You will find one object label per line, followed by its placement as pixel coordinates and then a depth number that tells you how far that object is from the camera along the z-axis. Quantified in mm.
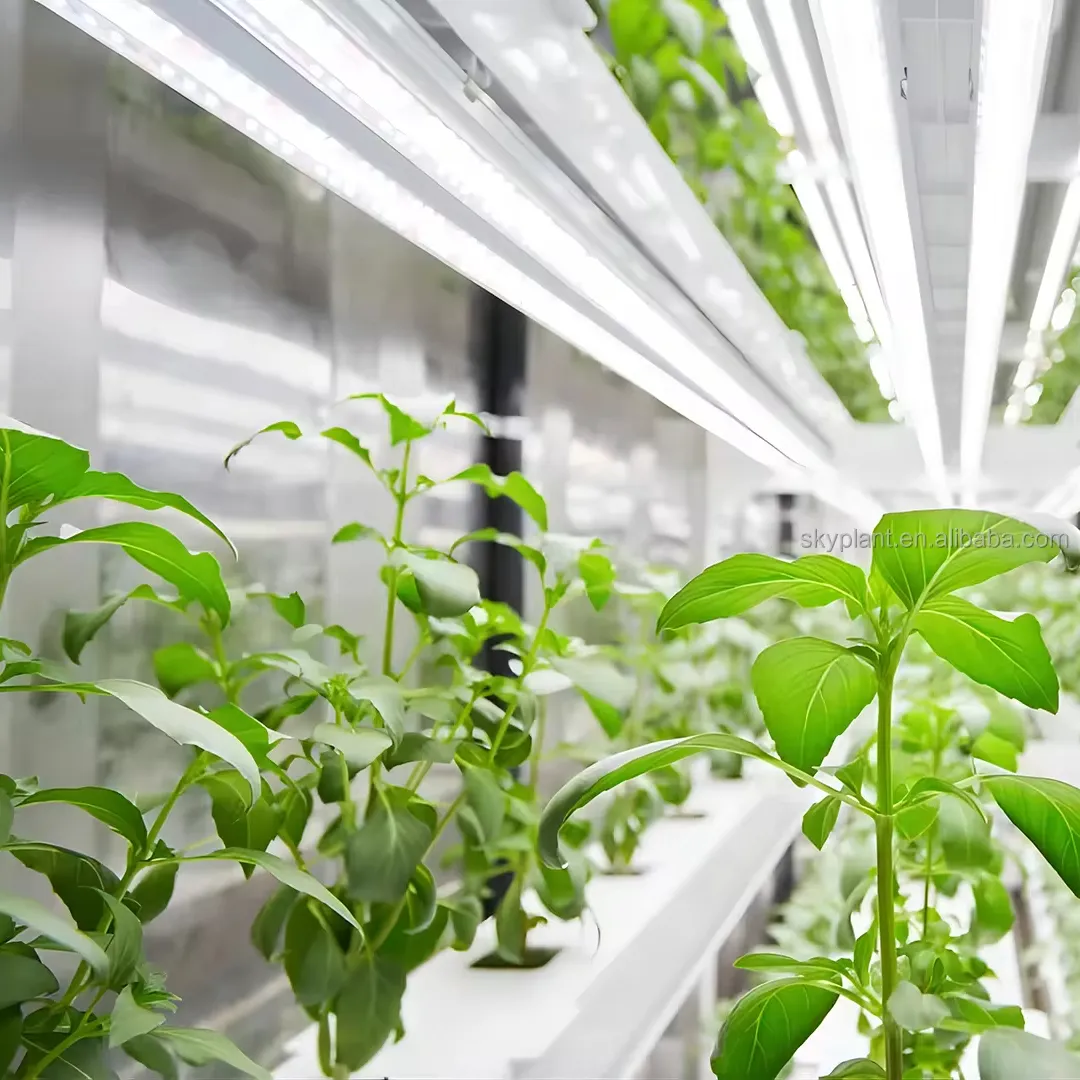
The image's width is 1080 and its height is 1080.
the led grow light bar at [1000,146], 687
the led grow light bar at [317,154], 635
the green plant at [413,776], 952
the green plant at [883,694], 687
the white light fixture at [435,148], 643
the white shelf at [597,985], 1287
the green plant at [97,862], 596
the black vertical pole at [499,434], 2025
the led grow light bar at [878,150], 711
